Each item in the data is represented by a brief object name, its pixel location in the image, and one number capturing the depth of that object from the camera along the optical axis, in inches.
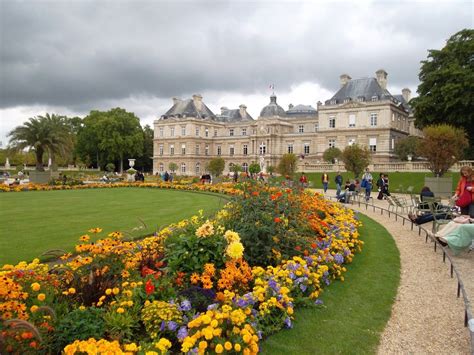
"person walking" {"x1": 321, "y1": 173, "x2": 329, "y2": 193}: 903.7
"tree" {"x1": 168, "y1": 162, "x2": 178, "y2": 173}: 2322.0
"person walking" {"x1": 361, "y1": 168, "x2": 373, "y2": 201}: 729.0
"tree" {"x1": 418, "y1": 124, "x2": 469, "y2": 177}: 800.3
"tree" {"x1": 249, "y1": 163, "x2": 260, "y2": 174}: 1626.2
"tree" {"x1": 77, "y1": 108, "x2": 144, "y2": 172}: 2444.6
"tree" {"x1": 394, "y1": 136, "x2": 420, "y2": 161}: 1678.2
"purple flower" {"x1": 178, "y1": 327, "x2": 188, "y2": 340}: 136.7
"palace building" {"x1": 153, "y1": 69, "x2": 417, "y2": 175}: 1893.5
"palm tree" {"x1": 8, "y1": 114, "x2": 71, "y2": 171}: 1111.0
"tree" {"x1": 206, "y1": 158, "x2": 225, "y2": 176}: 1737.2
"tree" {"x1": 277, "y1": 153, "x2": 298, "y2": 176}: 1218.6
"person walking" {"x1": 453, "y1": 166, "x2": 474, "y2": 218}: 330.3
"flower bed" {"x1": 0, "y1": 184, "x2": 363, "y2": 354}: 133.0
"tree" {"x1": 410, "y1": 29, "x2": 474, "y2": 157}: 1231.5
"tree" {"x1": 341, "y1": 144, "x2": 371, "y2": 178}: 994.1
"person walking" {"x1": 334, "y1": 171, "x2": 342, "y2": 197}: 774.1
